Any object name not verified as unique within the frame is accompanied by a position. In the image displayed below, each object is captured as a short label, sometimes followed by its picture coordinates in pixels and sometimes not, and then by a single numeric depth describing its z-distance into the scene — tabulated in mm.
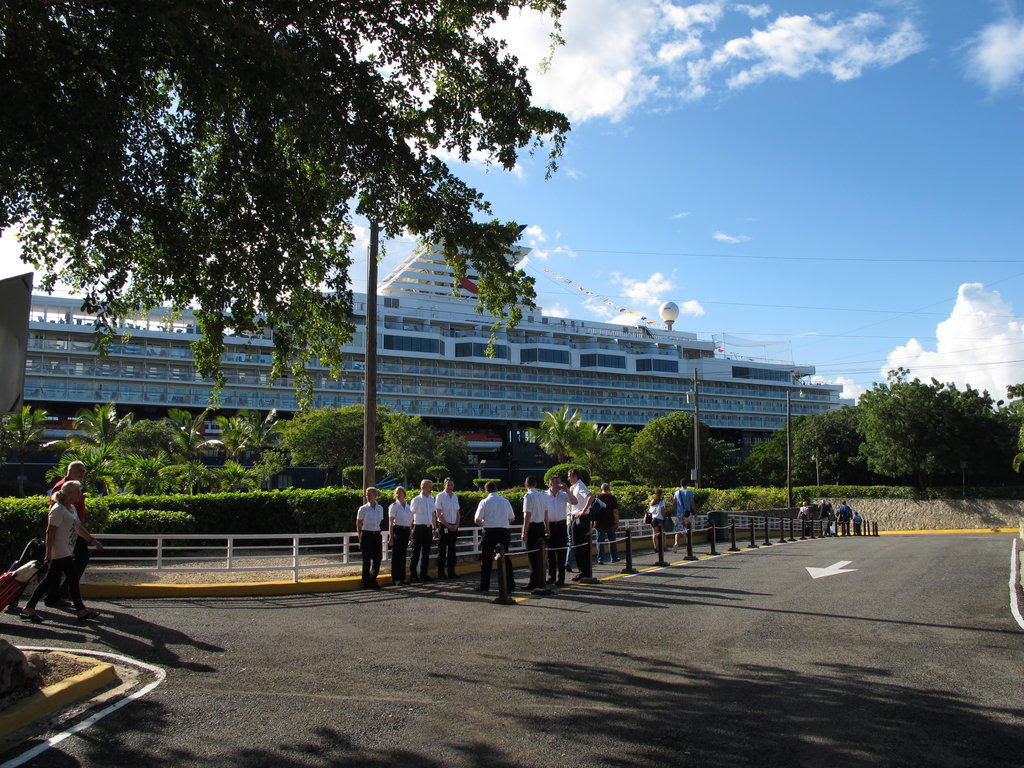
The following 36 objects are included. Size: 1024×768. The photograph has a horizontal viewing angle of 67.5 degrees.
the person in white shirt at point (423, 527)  11727
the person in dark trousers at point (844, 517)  29988
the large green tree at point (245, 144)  7031
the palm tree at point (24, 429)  39156
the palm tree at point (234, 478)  23297
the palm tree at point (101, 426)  35812
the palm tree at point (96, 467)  21703
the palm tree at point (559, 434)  46656
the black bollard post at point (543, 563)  10539
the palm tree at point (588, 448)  45972
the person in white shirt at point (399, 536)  11672
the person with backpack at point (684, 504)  17906
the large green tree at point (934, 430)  48531
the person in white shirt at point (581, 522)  12109
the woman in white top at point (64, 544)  8164
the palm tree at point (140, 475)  22000
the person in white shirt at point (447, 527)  12164
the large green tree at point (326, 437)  51625
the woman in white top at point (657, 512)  15667
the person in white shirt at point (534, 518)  11133
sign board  4660
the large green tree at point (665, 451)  50281
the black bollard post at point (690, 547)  15723
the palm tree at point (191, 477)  22219
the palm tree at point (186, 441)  33062
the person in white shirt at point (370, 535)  11148
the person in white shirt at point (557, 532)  11367
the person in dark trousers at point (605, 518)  14242
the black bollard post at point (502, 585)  9625
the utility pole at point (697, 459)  35509
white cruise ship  56406
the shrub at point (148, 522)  16844
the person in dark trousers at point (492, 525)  10633
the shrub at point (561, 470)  37531
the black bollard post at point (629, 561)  13023
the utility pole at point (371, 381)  14070
